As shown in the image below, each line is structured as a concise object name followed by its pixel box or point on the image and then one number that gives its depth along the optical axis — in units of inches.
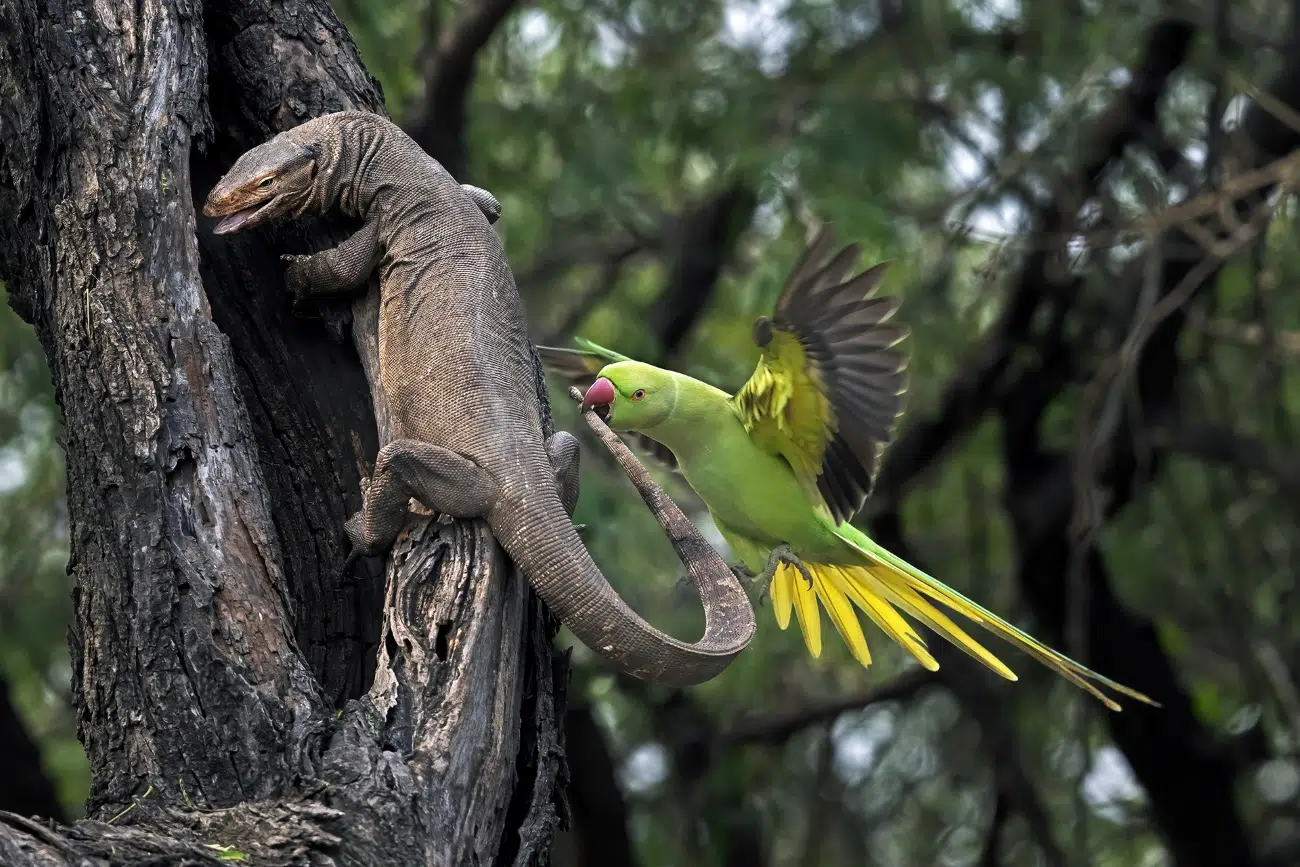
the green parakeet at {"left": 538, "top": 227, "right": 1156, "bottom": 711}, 435.5
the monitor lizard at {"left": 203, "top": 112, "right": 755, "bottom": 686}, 351.3
